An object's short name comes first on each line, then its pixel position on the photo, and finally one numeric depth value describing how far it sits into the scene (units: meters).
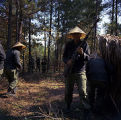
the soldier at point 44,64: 14.87
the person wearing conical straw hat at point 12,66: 5.25
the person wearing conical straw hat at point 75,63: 3.57
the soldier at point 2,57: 4.47
